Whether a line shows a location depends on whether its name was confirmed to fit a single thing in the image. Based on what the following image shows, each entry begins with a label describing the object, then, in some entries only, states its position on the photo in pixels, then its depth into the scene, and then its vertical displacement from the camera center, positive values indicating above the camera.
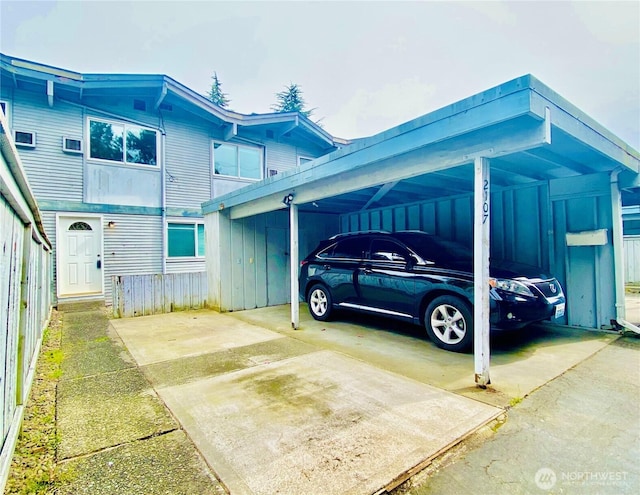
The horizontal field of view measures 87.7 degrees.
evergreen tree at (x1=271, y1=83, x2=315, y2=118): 26.11 +12.02
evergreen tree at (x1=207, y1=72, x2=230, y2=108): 25.28 +12.24
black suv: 4.23 -0.52
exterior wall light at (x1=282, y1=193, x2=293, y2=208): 5.96 +0.94
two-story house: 8.52 +2.69
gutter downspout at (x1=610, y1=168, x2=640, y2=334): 5.07 -0.09
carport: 3.19 +0.92
